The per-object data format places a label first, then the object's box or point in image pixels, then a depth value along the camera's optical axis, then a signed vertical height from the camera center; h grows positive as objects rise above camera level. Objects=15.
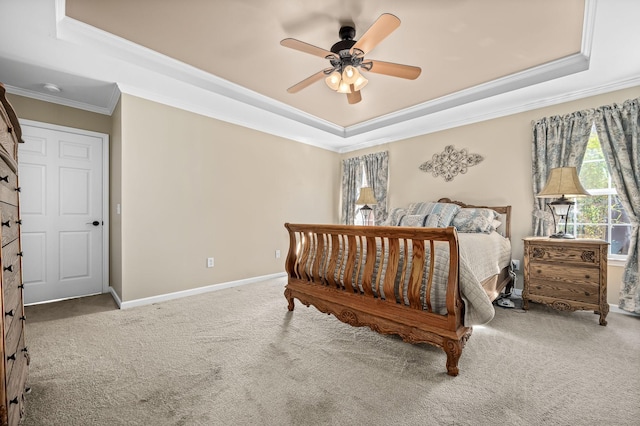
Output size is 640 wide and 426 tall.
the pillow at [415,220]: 3.49 -0.15
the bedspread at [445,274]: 1.74 -0.48
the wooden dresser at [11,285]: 0.98 -0.37
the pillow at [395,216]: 3.83 -0.13
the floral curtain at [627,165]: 2.67 +0.46
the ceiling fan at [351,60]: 1.93 +1.16
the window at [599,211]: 2.90 +0.01
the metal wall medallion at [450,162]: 3.84 +0.66
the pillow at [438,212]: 3.41 -0.05
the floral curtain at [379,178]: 4.75 +0.49
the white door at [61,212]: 3.10 -0.14
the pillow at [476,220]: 3.27 -0.13
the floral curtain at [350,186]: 5.18 +0.38
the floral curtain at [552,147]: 3.00 +0.70
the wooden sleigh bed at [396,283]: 1.70 -0.55
